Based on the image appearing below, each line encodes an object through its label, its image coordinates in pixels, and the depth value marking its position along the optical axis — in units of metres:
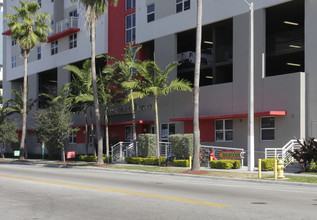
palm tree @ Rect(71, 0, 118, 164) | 31.66
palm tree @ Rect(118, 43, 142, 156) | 33.84
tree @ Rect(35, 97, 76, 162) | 36.94
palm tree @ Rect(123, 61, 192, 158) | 31.66
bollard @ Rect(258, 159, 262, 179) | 20.13
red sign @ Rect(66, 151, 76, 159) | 36.74
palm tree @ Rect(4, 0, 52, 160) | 40.94
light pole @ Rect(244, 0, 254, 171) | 23.67
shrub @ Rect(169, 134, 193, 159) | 29.28
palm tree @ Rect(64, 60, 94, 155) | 36.38
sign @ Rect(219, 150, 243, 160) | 28.15
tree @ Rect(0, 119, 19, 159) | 48.00
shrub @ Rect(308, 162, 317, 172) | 22.64
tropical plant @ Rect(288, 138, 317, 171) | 22.86
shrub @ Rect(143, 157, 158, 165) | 30.61
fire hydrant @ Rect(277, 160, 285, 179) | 19.42
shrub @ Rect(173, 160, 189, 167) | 28.44
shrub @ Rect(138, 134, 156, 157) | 32.53
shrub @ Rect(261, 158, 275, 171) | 24.53
